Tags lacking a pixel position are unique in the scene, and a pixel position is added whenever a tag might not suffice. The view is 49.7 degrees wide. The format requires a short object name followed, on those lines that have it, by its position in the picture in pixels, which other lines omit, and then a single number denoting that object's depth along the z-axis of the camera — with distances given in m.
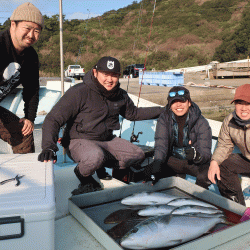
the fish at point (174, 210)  1.73
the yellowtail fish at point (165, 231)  1.41
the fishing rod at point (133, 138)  3.24
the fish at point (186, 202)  1.87
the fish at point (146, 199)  1.91
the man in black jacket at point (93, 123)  2.34
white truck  24.33
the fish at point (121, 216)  1.74
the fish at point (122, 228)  1.57
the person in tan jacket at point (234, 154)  2.39
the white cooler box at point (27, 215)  1.20
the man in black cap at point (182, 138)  2.60
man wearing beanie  2.31
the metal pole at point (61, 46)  3.08
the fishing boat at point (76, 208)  1.54
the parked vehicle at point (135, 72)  27.60
